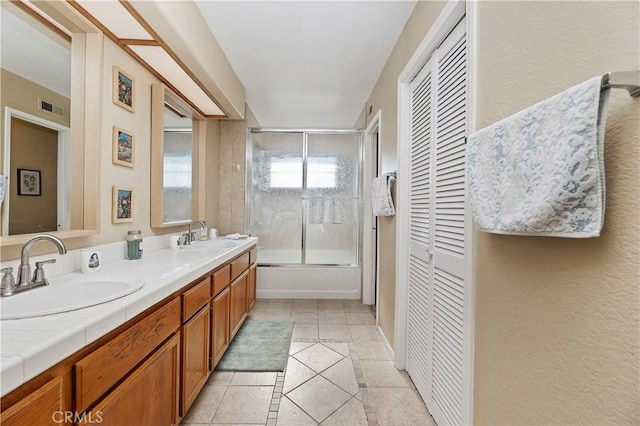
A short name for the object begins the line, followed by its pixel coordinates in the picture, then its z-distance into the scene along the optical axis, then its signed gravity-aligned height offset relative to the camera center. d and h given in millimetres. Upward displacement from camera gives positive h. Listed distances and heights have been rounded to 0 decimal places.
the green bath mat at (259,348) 2160 -1160
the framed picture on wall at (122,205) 1693 +31
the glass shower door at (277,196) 3982 +223
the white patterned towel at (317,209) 3990 +47
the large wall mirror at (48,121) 1173 +415
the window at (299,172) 3984 +559
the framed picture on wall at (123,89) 1669 +743
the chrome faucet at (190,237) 2516 -235
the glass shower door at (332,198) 3988 +201
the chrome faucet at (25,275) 1034 -252
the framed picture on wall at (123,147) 1684 +388
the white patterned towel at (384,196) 2266 +140
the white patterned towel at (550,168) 588 +114
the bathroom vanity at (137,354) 724 -498
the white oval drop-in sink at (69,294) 967 -328
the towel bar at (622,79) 560 +271
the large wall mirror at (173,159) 2076 +430
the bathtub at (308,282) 3857 -944
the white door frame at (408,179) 1160 +229
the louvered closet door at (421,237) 1697 -154
